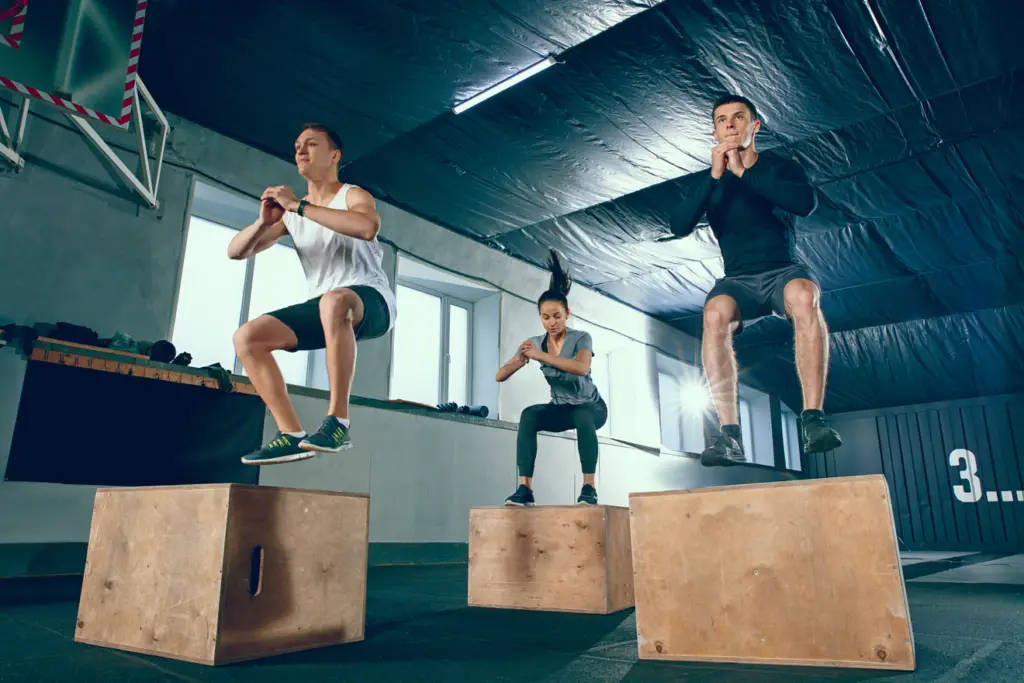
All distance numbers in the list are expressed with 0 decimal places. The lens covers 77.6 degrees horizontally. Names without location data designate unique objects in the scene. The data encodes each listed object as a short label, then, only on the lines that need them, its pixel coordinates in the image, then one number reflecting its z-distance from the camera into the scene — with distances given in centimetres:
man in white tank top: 189
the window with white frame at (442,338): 593
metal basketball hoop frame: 283
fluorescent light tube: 397
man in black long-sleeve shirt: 203
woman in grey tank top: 332
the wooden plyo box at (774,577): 160
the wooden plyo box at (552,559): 287
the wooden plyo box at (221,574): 178
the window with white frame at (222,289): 445
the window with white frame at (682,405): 906
